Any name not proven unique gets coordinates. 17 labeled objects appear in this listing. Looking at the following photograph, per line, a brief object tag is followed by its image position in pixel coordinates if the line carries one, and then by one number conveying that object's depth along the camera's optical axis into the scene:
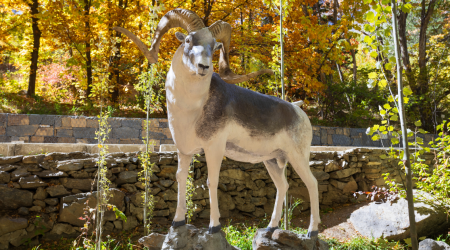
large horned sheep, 2.39
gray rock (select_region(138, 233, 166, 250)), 2.78
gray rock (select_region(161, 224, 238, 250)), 2.49
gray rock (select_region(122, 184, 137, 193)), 5.14
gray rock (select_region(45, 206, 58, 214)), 4.54
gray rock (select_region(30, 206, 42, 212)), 4.46
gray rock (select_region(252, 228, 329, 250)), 2.86
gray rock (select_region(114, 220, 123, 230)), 4.85
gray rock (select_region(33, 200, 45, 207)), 4.49
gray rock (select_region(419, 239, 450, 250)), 3.70
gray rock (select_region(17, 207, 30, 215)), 4.38
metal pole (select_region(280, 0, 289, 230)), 4.02
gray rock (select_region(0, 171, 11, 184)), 4.39
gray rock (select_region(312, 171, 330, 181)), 6.72
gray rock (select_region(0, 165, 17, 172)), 4.46
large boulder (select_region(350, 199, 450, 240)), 4.69
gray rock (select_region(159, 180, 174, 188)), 5.43
